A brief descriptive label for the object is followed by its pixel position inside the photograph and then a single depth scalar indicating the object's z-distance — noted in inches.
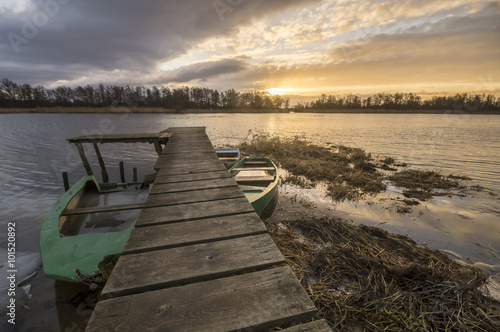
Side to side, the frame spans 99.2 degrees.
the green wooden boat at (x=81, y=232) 146.3
